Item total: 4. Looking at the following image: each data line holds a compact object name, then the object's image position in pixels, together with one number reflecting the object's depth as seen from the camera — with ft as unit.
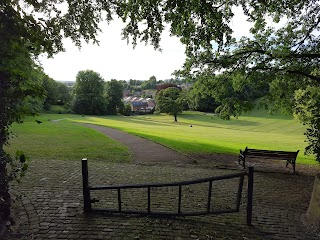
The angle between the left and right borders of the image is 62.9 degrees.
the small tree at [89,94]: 252.62
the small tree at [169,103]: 214.69
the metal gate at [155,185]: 18.49
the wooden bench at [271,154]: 39.11
